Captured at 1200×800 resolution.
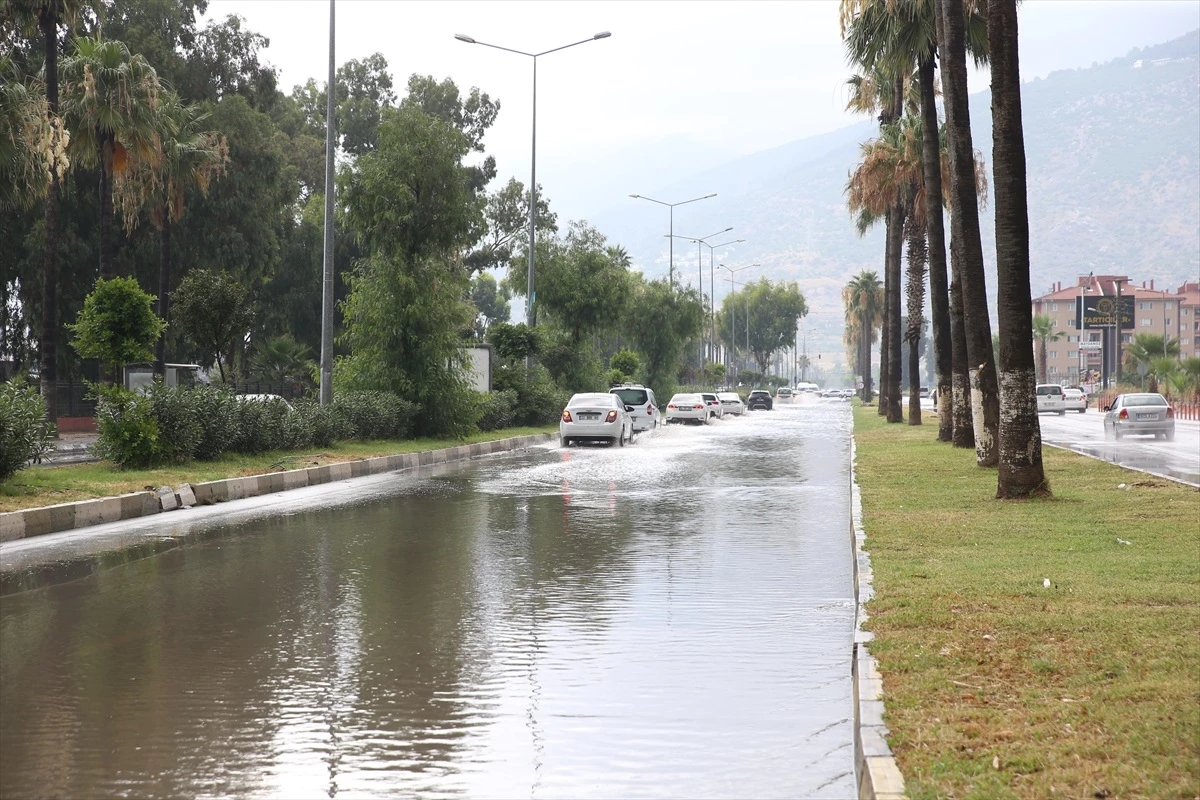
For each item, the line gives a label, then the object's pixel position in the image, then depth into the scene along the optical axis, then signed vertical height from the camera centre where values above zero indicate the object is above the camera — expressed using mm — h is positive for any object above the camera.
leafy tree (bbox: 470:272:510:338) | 151625 +8884
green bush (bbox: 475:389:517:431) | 38906 -1054
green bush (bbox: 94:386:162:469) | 21000 -831
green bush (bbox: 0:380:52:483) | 16625 -662
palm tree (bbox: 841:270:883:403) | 116188 +6365
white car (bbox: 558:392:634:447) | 35844 -1210
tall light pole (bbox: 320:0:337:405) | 28953 +1824
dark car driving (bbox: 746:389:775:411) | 87125 -1681
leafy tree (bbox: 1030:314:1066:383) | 116688 +3920
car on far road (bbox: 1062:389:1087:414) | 77875 -1566
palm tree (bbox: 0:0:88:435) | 32188 +5652
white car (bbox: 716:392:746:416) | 72812 -1585
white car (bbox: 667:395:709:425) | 56062 -1390
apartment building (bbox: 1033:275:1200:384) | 188375 +9230
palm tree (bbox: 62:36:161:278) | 33688 +6941
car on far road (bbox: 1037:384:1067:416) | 72562 -1349
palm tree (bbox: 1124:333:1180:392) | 81250 +1600
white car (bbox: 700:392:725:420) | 65606 -1491
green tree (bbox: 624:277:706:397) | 77250 +2930
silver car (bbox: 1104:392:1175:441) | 40312 -1304
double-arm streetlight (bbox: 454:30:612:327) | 45250 +7426
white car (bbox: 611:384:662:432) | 46438 -980
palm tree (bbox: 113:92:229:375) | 37781 +6085
